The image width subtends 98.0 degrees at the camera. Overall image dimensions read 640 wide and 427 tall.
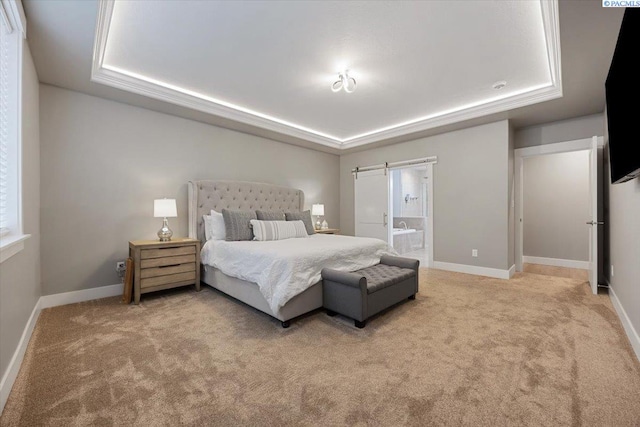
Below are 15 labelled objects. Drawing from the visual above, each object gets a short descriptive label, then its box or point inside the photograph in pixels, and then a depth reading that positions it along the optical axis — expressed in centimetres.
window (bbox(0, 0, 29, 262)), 185
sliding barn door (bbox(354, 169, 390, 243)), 571
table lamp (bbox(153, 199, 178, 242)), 336
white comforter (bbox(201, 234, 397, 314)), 248
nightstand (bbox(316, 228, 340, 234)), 519
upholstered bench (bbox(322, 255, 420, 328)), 243
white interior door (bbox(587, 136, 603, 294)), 339
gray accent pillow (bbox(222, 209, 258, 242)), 364
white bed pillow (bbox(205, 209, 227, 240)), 376
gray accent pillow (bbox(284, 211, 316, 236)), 440
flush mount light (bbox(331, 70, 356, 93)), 305
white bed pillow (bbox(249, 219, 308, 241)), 368
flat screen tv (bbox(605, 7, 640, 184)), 150
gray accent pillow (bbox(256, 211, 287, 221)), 408
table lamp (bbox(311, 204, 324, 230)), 555
